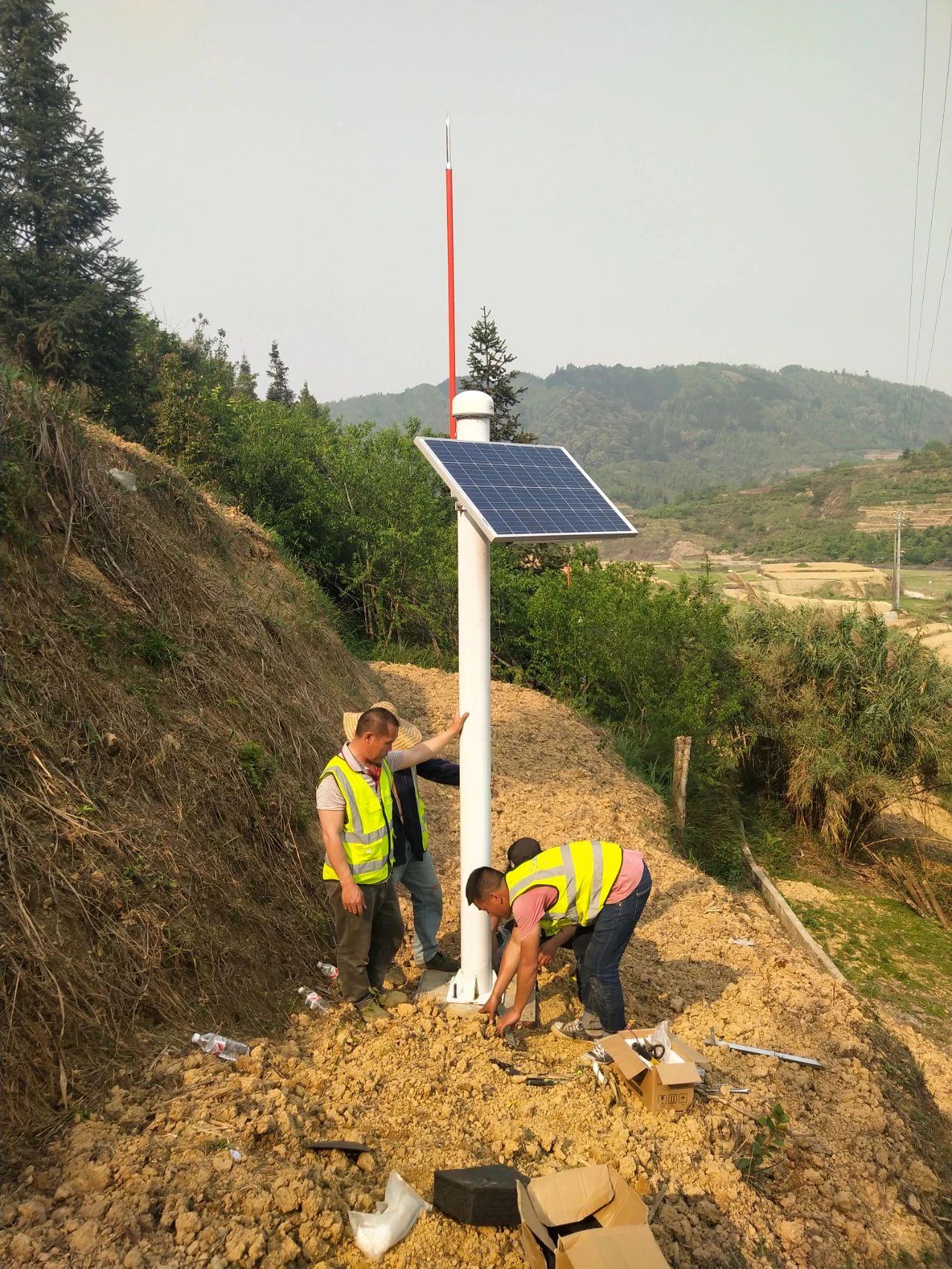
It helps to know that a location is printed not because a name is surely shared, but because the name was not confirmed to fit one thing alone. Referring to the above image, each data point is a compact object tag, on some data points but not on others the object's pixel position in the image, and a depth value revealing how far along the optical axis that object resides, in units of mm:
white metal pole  5059
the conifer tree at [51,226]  25219
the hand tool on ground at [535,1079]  4602
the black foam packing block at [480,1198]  3318
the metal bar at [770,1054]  5328
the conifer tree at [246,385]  52375
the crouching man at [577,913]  4789
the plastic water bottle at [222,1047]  4254
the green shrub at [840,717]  15195
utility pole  56375
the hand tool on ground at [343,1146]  3666
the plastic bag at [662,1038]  4578
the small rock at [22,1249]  2846
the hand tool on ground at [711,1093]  4641
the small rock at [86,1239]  2930
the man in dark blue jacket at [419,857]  5473
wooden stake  11469
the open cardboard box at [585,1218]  3012
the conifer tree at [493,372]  35625
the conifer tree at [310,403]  61062
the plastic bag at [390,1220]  3211
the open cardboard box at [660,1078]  4363
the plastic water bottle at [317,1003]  5121
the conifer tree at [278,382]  75062
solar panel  4766
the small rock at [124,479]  8828
